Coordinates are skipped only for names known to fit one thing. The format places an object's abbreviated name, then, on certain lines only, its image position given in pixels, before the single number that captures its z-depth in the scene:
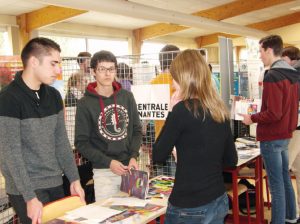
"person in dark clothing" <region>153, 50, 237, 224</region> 1.47
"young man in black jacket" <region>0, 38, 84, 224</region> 1.60
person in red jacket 2.78
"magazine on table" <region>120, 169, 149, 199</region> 1.85
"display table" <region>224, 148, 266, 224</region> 2.82
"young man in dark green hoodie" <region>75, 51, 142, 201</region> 2.15
